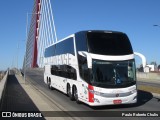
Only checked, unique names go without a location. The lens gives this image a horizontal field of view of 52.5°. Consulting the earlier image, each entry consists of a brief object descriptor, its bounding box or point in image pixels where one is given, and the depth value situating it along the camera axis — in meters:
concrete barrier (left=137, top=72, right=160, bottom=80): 24.08
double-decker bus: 6.88
